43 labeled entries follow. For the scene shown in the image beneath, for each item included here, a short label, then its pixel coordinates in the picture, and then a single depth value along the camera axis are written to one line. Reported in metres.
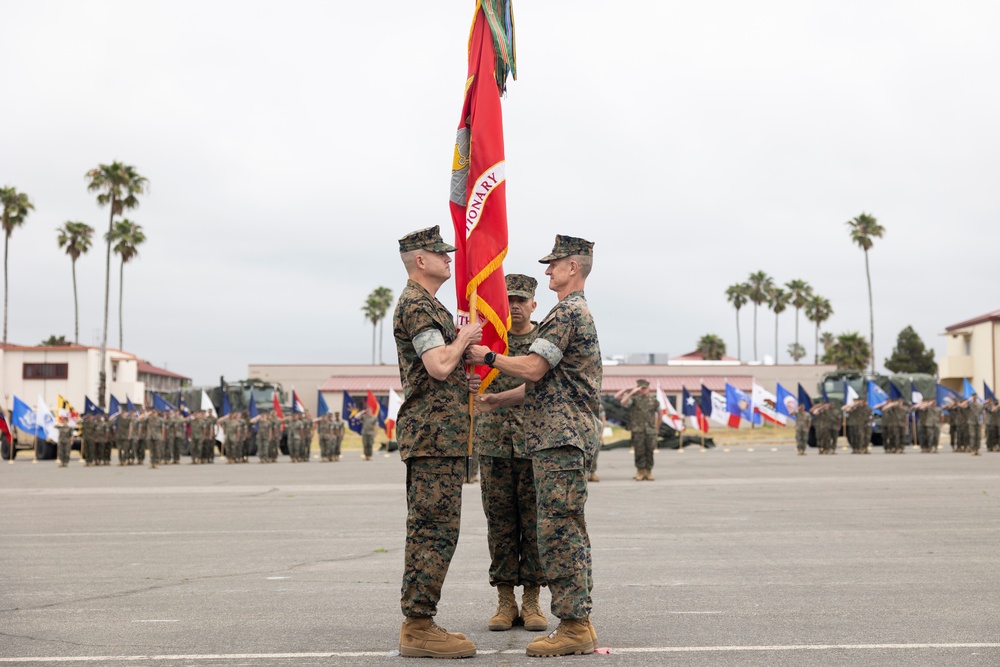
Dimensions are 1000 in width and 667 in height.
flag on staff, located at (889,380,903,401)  39.42
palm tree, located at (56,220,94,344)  69.19
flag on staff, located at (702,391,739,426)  42.06
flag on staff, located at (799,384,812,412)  39.07
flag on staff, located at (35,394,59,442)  37.50
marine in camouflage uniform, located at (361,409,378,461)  38.41
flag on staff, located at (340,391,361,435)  42.62
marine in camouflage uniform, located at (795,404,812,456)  37.41
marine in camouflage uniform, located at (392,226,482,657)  6.12
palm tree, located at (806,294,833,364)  102.06
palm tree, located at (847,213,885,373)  77.50
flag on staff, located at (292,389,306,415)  40.22
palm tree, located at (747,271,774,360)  107.19
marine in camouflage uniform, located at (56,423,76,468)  36.03
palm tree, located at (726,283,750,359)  109.62
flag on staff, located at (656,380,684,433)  41.29
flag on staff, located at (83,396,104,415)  37.28
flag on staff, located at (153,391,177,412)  37.69
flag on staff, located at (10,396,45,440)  37.47
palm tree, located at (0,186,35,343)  68.50
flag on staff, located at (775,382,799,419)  42.50
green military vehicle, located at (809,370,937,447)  42.06
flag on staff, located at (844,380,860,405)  41.50
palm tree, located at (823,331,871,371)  81.25
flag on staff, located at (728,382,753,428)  41.41
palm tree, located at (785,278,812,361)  102.31
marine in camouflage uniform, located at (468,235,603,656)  6.15
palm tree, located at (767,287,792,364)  104.12
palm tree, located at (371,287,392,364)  102.31
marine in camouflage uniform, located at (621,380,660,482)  22.33
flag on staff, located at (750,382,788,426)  42.19
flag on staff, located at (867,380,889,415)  38.00
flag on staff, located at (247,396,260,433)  41.12
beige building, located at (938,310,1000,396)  62.78
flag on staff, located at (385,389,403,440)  41.59
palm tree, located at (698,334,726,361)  107.62
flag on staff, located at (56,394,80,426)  38.17
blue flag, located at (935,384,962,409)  37.56
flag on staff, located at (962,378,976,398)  36.94
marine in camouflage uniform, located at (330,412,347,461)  38.72
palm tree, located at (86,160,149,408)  58.56
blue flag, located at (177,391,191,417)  41.50
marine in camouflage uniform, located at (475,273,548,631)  7.04
